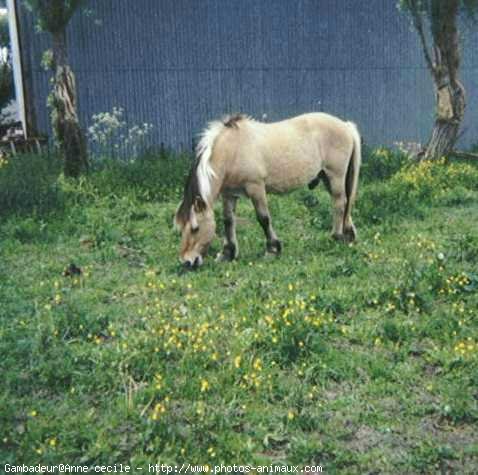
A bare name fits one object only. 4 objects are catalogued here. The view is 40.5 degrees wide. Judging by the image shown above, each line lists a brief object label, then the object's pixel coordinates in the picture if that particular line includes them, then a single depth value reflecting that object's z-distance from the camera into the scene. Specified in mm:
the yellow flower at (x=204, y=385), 4632
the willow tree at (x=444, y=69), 13711
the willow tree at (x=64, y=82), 11711
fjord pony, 7660
